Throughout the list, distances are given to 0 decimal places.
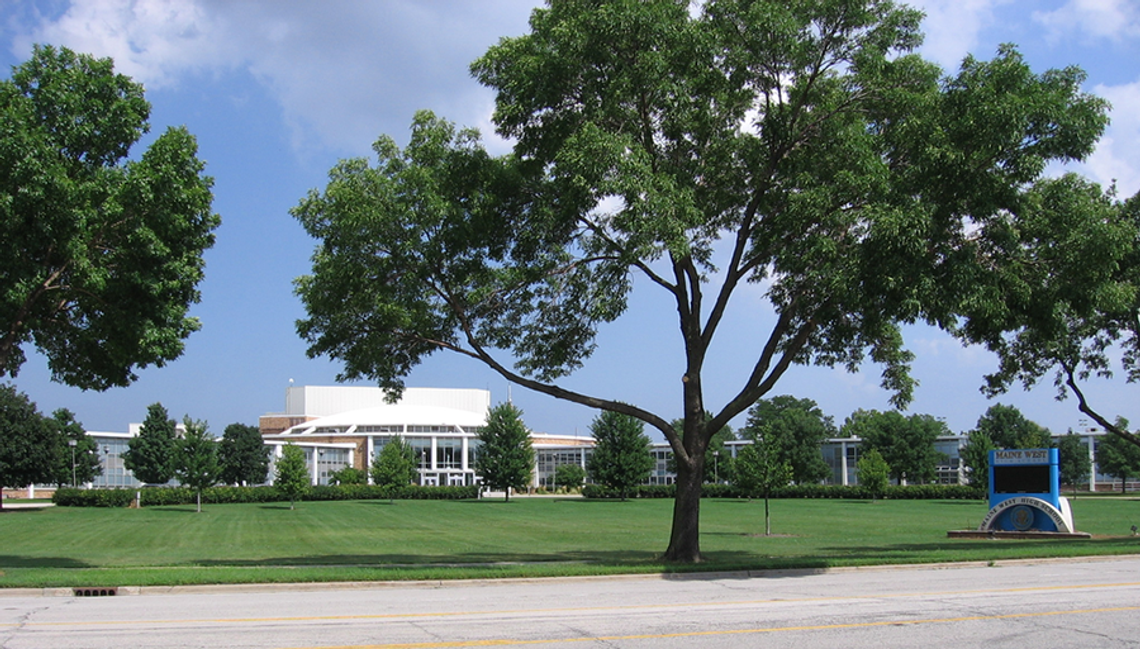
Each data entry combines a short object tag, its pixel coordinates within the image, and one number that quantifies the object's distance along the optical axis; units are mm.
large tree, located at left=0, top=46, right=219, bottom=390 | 16875
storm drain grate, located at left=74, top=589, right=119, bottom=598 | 14940
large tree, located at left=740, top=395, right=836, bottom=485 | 94188
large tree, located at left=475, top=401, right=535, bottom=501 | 82188
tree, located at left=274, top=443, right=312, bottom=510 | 70250
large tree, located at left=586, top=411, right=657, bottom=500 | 80000
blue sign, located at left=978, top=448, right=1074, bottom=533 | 32594
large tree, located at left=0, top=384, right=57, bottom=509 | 63500
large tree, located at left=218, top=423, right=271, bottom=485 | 91062
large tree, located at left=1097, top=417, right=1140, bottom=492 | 100562
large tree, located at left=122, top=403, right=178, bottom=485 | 80562
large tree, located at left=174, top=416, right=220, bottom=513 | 65312
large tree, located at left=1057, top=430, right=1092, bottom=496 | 104875
